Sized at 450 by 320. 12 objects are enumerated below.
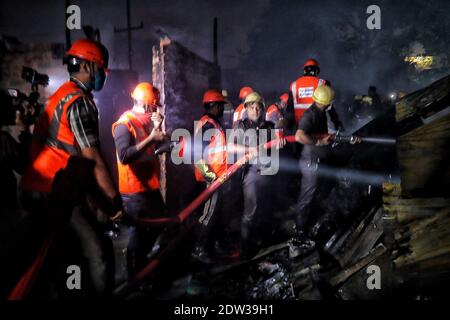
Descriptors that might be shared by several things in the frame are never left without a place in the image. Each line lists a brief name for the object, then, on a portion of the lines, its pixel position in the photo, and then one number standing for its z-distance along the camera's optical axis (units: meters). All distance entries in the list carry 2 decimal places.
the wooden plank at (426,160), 1.62
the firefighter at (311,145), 4.70
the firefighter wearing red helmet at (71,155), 2.45
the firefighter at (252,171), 4.49
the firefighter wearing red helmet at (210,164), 4.38
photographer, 4.40
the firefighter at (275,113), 7.22
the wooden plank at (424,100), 2.05
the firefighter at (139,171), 3.44
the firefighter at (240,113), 6.70
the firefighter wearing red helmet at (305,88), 5.73
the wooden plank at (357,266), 2.93
